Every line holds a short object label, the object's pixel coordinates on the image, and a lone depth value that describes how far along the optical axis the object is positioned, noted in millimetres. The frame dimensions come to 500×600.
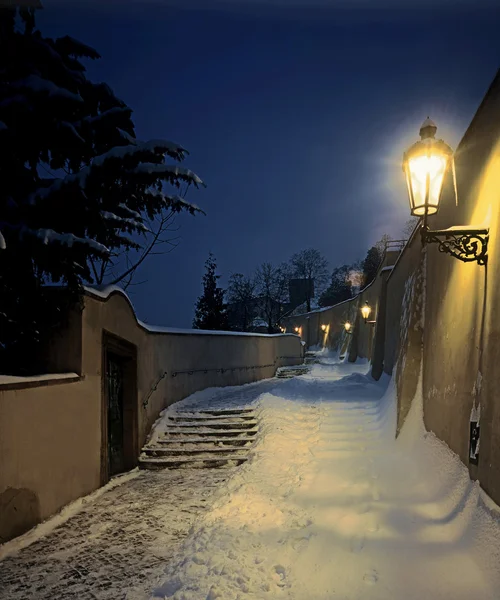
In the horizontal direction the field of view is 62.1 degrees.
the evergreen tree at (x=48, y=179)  5590
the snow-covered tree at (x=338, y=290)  58353
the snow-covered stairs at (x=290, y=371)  20641
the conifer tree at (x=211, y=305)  25375
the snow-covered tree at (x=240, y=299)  50656
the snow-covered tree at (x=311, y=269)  59938
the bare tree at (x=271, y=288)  48575
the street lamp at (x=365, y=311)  23047
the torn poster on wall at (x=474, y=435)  3730
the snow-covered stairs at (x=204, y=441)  7700
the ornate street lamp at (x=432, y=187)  3863
